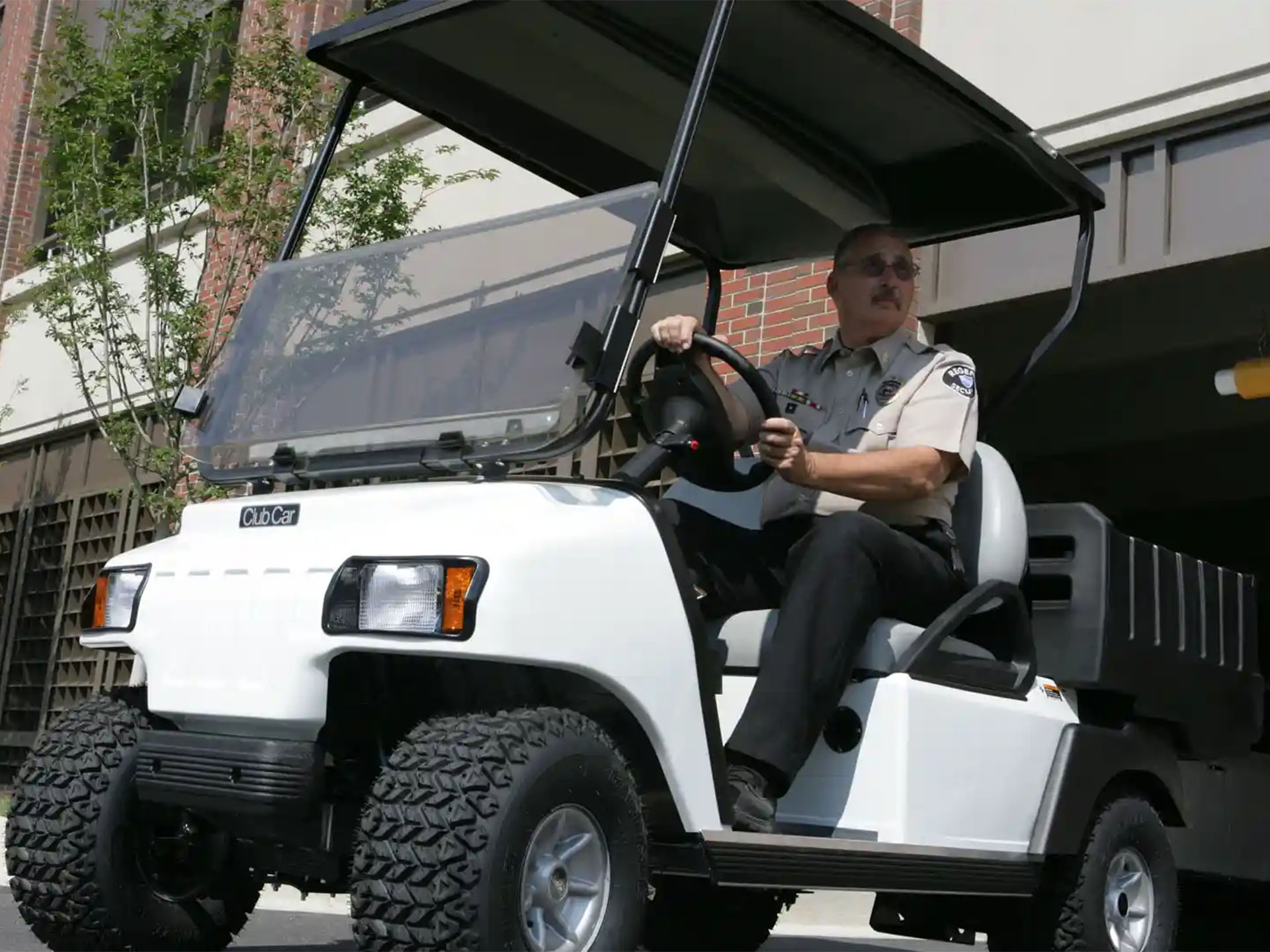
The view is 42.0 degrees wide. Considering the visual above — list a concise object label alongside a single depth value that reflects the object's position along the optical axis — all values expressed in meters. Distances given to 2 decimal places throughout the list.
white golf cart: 2.70
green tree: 8.07
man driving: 3.24
